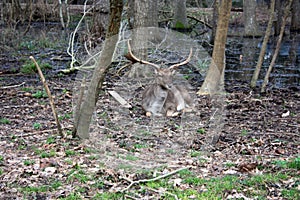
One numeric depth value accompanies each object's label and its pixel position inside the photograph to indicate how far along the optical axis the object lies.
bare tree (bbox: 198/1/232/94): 20.57
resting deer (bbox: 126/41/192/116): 18.00
